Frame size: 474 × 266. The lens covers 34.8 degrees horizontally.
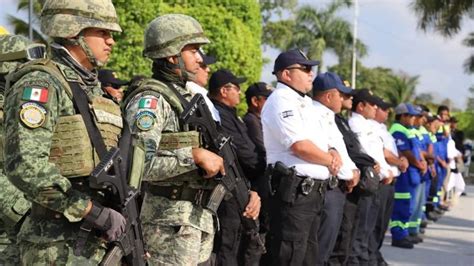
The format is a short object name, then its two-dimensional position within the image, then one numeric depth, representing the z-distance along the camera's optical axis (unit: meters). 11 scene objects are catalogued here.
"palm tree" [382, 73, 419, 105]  52.28
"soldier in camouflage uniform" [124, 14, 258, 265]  3.61
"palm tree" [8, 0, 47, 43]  28.53
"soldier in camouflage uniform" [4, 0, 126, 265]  2.68
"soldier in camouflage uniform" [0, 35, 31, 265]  3.67
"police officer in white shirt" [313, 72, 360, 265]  5.90
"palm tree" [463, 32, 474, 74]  41.22
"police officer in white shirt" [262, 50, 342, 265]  5.30
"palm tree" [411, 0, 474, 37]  19.88
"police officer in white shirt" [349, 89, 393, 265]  7.38
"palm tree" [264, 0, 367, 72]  37.31
